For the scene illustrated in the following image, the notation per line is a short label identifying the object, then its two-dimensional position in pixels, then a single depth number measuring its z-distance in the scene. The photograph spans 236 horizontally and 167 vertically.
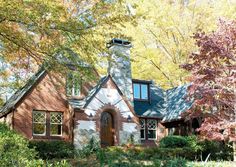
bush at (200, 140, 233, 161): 19.77
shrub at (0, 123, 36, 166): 6.77
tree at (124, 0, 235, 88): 29.27
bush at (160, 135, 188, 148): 20.48
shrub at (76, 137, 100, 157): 19.65
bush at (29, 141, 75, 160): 19.42
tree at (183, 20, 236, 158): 14.57
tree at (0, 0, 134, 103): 9.90
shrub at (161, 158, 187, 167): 12.02
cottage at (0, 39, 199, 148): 21.19
